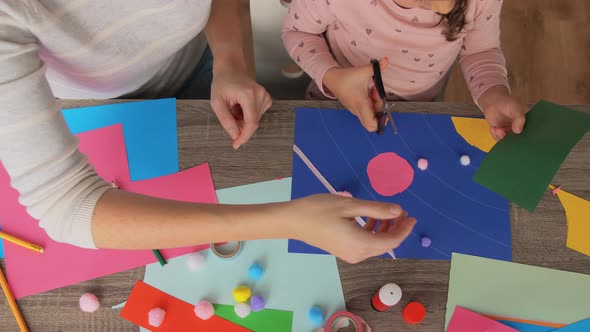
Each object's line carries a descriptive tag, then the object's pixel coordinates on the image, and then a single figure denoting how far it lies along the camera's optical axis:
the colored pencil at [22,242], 0.69
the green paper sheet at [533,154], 0.65
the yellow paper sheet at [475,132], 0.76
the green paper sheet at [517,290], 0.67
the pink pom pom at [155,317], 0.66
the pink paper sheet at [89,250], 0.69
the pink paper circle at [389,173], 0.74
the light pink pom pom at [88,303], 0.66
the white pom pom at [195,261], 0.69
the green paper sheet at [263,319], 0.67
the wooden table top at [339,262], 0.67
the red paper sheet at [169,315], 0.67
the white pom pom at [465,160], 0.74
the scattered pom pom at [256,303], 0.67
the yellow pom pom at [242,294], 0.67
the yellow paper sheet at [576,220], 0.70
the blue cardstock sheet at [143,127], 0.75
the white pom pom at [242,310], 0.67
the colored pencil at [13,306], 0.66
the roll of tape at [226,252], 0.70
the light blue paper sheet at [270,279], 0.68
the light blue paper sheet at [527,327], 0.66
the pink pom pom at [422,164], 0.74
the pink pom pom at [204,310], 0.66
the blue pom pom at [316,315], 0.66
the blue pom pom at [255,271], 0.69
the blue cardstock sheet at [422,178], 0.70
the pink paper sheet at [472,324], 0.66
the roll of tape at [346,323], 0.65
